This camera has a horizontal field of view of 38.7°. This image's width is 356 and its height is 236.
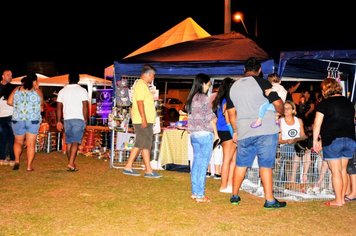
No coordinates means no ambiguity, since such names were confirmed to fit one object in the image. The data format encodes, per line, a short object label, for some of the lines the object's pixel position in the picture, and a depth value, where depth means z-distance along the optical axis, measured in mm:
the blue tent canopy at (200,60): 9570
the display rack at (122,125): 10008
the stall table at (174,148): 10070
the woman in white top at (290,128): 7766
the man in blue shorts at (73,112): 9297
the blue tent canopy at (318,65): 7402
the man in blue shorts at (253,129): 6309
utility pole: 16703
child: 6257
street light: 26119
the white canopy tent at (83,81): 18597
